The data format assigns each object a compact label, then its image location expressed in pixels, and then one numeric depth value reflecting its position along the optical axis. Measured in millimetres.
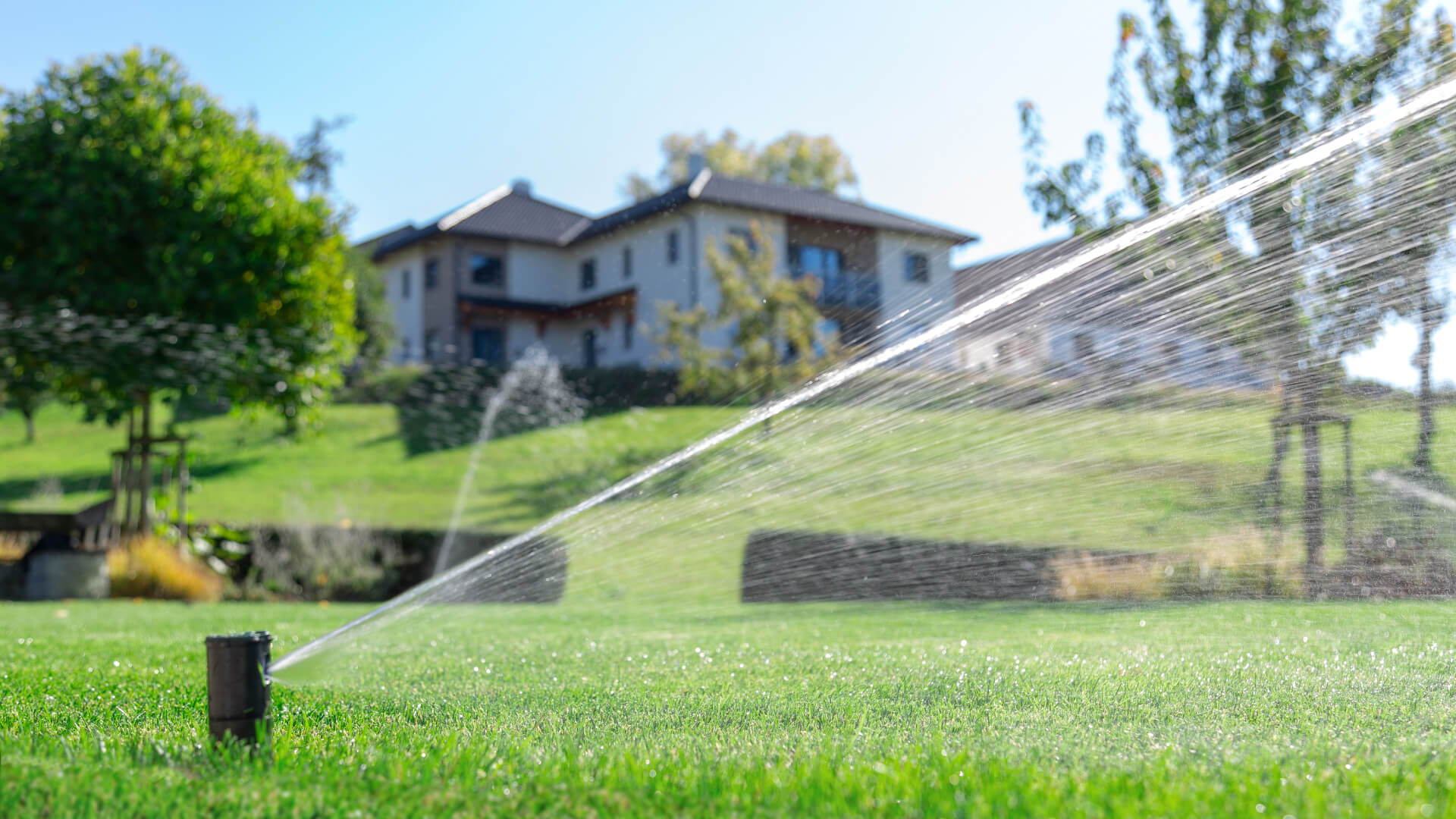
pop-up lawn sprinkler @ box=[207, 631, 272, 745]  2801
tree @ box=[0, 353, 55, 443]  12781
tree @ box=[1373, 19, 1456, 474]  6910
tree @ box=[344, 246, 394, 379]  31156
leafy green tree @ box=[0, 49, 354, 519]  12195
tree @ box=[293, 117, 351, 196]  30344
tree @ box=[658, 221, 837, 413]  21109
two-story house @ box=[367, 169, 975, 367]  29938
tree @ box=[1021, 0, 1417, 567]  8562
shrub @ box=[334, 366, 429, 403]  30688
